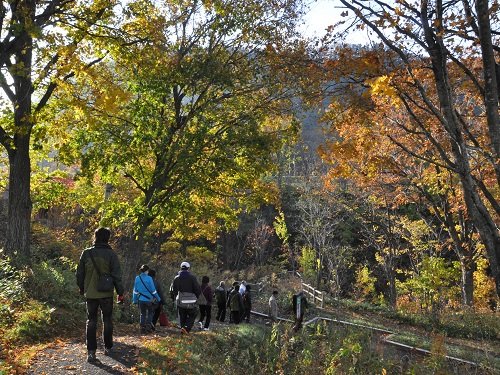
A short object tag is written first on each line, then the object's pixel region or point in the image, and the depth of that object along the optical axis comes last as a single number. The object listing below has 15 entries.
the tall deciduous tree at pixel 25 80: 8.44
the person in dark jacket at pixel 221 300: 14.90
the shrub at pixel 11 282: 8.61
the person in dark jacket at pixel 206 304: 10.89
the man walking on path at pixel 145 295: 9.37
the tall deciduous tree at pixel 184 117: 12.15
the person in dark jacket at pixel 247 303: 15.60
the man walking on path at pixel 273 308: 16.27
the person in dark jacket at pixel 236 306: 14.02
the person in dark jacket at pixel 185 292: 9.04
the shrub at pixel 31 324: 7.22
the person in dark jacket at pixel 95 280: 6.03
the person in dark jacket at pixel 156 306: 9.70
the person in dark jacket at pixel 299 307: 13.48
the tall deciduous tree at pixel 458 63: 5.69
